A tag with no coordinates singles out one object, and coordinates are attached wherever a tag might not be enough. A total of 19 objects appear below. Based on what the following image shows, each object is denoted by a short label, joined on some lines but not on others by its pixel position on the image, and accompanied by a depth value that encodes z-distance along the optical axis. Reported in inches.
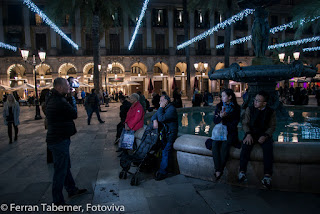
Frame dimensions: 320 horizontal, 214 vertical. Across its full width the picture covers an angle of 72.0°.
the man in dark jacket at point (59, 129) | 119.6
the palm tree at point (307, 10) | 667.7
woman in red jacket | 192.5
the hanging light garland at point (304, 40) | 677.0
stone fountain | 242.1
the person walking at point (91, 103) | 405.7
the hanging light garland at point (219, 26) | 536.5
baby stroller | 155.7
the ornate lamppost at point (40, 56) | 476.6
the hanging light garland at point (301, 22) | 662.5
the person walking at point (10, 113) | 276.1
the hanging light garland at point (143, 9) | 524.6
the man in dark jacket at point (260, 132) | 124.6
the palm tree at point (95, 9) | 629.9
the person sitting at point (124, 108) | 234.7
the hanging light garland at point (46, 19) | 515.2
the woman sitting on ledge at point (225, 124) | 134.0
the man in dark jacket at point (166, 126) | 156.9
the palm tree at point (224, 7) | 706.8
